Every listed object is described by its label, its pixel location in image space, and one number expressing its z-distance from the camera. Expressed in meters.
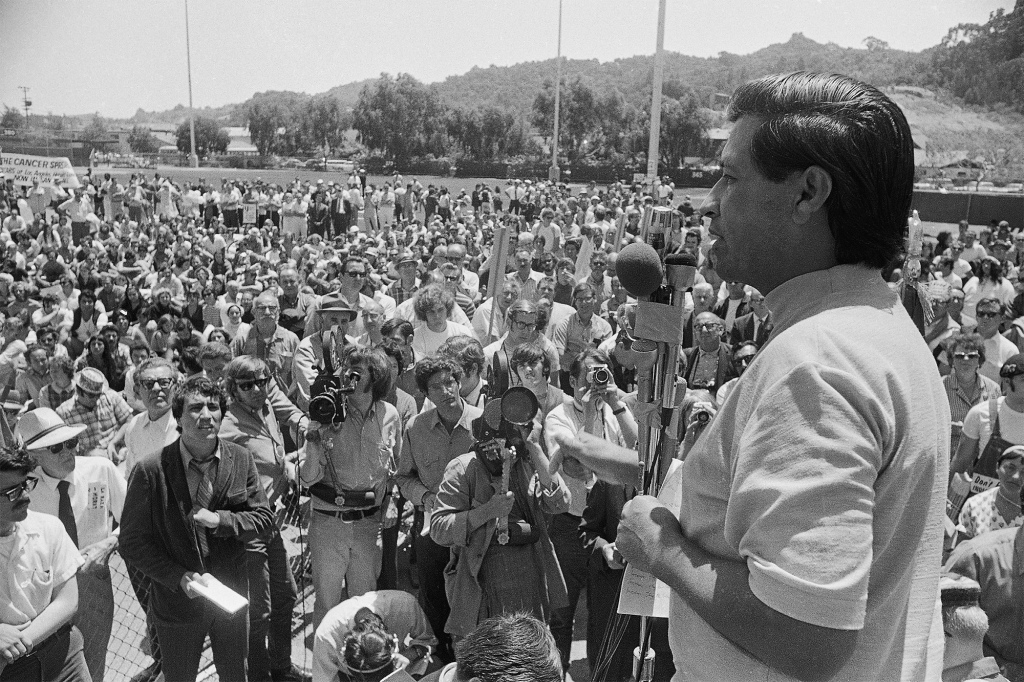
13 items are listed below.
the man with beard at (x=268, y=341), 7.28
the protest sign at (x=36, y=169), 23.88
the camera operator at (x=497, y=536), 4.16
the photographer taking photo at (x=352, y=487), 4.79
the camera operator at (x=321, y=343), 6.56
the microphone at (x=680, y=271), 1.58
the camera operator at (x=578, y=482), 4.53
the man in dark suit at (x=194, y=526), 3.94
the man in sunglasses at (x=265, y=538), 4.51
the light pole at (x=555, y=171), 47.28
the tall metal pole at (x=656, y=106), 23.77
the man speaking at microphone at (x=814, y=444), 0.94
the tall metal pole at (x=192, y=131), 46.29
